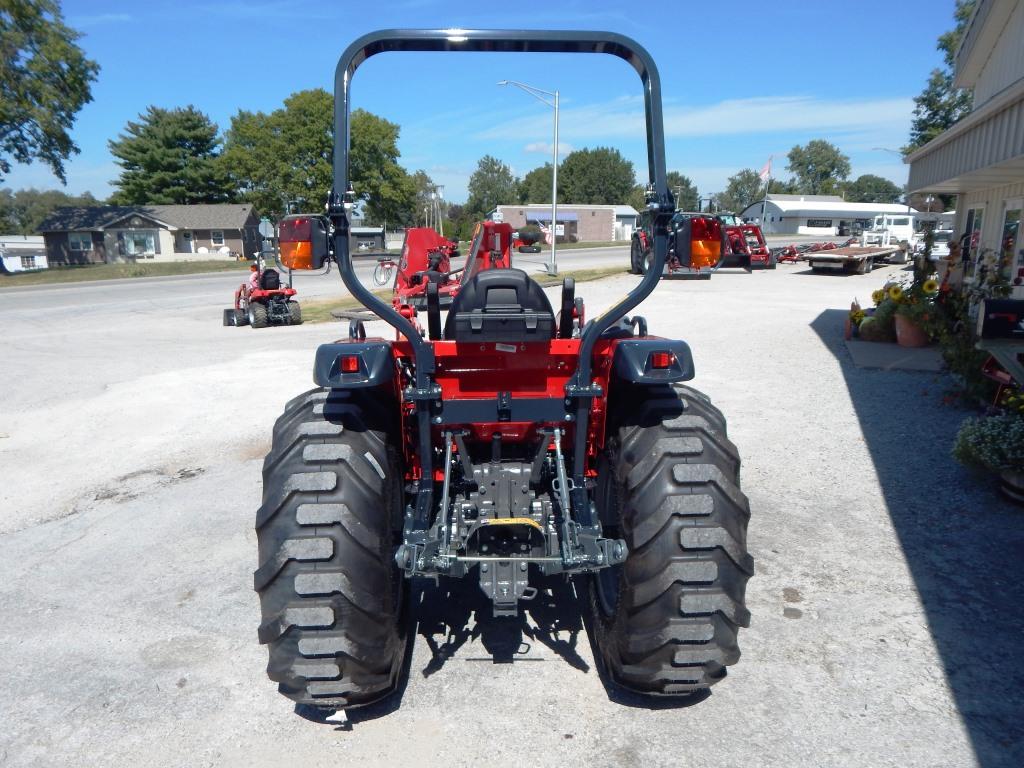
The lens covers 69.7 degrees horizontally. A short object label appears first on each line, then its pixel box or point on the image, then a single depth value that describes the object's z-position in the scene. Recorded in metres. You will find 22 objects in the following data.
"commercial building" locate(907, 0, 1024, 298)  7.45
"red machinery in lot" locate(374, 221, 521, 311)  13.12
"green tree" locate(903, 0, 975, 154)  42.38
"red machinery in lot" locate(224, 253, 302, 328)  15.02
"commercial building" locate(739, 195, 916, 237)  68.44
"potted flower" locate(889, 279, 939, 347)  10.62
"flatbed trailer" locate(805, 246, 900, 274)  25.70
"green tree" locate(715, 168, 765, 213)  111.82
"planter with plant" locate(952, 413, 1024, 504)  5.14
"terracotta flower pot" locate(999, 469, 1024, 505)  5.11
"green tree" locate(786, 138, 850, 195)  121.19
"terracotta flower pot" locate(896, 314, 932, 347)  11.06
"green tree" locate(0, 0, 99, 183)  36.38
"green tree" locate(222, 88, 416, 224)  57.12
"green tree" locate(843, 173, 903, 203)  122.98
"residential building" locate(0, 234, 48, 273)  65.00
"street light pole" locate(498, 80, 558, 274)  16.23
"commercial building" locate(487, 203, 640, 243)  55.75
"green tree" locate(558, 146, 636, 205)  80.25
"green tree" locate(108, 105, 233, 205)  60.12
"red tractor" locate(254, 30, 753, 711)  2.79
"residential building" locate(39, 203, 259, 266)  53.41
